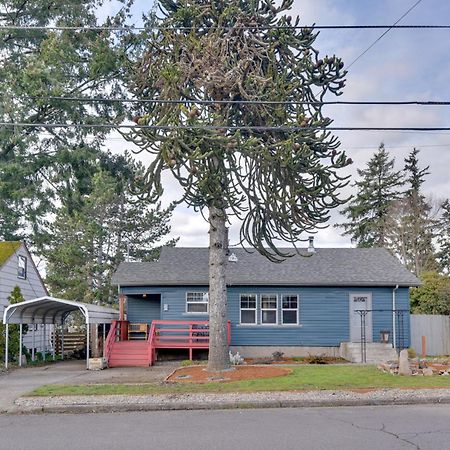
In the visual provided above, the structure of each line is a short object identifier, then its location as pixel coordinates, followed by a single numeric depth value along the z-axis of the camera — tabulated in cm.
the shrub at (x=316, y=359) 2059
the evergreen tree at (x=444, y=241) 4509
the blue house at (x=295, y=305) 2255
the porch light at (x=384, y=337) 2205
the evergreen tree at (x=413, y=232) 4419
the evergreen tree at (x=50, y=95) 2041
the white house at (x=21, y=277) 2341
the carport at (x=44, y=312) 1977
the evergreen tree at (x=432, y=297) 2912
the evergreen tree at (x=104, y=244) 4162
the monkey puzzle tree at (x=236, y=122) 1551
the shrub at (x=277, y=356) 2159
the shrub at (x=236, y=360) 1977
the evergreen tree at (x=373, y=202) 4681
